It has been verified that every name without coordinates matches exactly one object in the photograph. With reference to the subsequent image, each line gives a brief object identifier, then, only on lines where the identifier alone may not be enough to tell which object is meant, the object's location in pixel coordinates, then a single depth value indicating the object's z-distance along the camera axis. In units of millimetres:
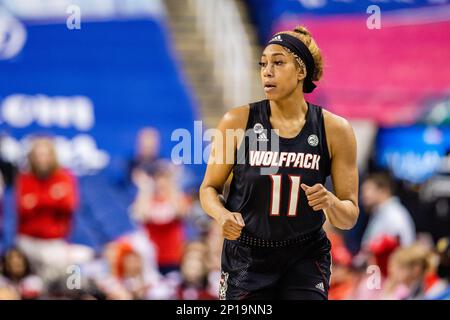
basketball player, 8453
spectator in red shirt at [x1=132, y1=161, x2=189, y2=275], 18187
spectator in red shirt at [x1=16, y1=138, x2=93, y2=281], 18109
